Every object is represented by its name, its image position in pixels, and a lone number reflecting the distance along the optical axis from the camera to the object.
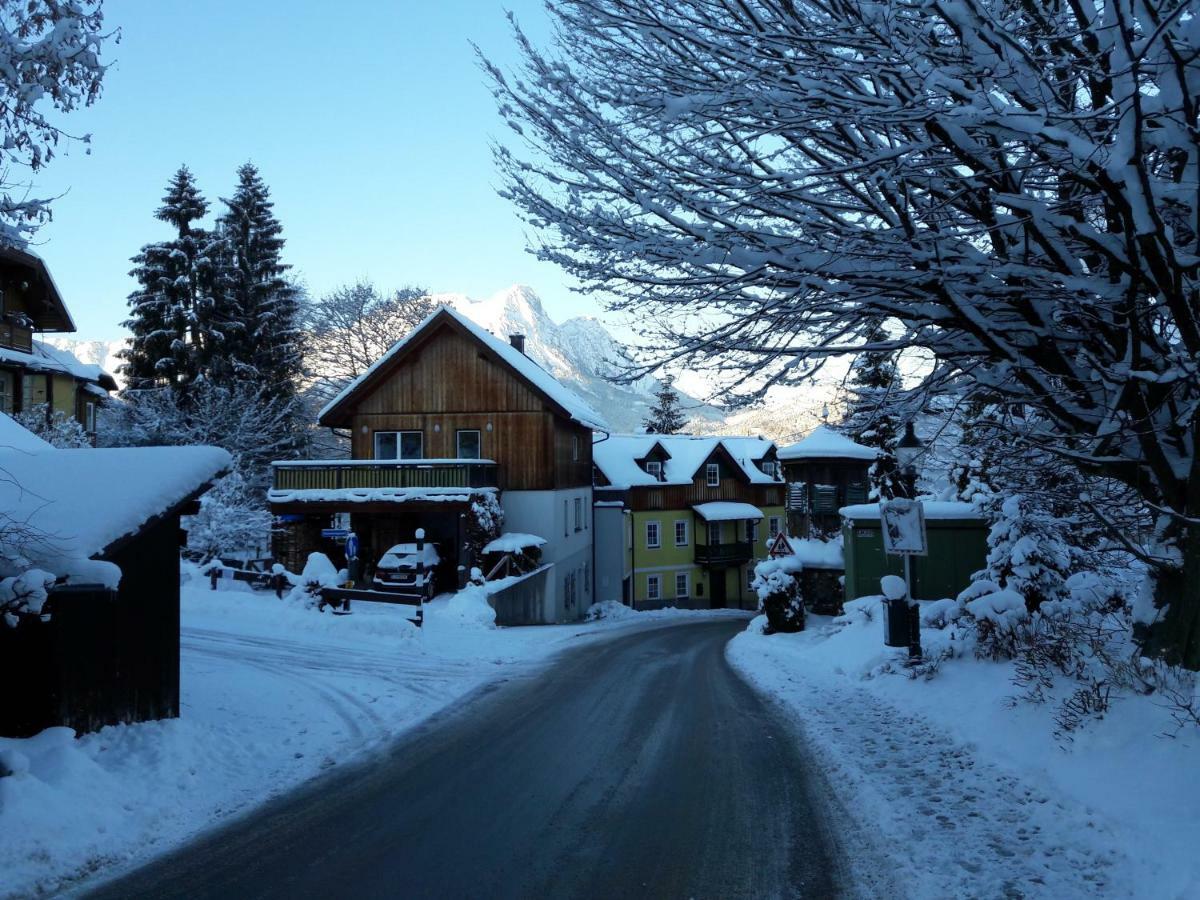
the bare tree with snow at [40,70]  5.88
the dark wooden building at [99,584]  7.73
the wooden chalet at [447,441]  28.38
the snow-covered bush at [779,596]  24.47
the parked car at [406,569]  24.20
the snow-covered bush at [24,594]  6.62
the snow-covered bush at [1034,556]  12.07
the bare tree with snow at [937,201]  5.23
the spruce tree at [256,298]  40.88
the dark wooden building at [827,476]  39.44
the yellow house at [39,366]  27.52
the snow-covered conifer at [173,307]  38.53
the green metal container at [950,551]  18.73
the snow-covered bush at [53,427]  26.36
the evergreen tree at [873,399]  7.54
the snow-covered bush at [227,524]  27.08
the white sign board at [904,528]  11.88
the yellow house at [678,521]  44.94
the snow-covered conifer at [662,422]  69.31
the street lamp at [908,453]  9.96
